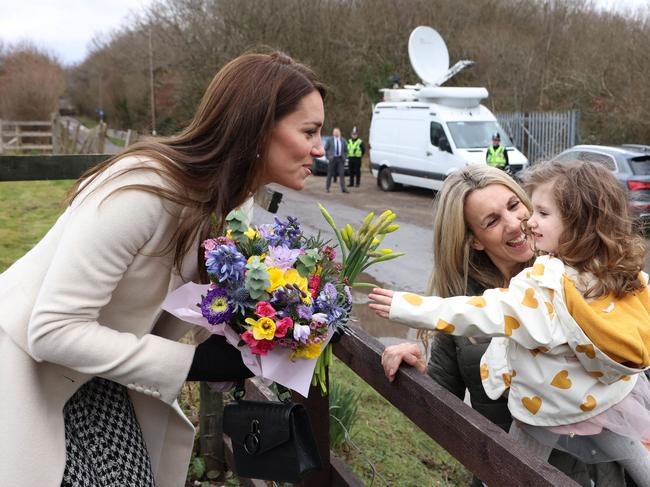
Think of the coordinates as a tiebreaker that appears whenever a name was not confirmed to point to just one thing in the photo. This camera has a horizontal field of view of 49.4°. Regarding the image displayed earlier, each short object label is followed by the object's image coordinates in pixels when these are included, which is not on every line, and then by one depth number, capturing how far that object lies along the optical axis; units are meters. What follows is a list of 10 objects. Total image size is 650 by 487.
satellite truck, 16.28
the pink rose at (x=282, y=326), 1.53
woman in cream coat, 1.51
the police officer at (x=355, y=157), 19.91
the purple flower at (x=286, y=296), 1.55
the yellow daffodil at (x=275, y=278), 1.56
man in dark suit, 19.31
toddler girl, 1.68
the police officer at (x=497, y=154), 15.22
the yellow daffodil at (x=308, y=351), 1.61
